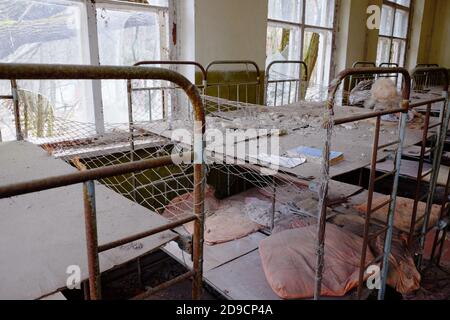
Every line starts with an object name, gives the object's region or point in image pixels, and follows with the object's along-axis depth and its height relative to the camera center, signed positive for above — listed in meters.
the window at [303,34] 4.53 +0.42
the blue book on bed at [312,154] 2.04 -0.51
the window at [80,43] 2.67 +0.16
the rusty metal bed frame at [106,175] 0.73 -0.25
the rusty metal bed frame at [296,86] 4.39 -0.25
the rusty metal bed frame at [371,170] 1.44 -0.46
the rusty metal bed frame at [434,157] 2.09 -0.53
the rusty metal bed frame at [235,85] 3.65 -0.21
